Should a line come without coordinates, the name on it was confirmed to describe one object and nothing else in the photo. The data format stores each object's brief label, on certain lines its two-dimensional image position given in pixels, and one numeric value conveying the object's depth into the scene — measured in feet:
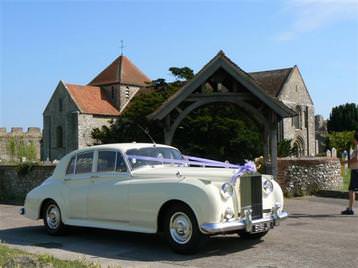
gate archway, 50.93
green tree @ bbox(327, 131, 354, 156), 206.69
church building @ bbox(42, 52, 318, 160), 194.59
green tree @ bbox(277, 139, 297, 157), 102.14
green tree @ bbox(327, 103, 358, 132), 272.51
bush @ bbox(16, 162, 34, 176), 60.44
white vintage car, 25.11
